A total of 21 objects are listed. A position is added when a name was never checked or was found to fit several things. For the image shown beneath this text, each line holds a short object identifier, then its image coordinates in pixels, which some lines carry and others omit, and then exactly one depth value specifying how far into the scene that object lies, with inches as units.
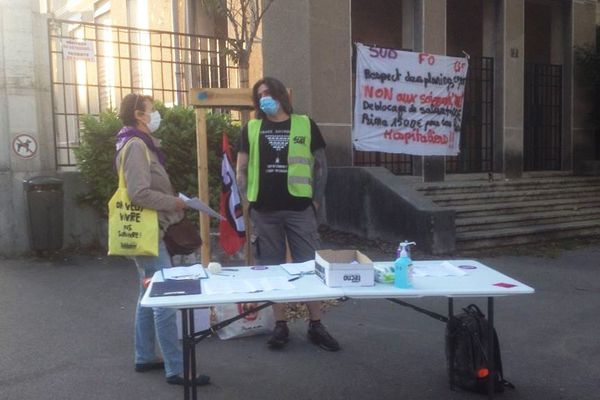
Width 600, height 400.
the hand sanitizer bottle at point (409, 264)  141.1
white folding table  129.9
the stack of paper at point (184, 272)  153.2
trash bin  315.6
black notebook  134.5
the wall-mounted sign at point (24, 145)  329.1
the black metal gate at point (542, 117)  518.6
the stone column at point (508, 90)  481.1
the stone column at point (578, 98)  528.4
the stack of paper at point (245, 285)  138.2
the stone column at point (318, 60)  387.9
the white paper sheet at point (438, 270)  155.6
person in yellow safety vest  192.9
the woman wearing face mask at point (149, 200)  164.4
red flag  223.1
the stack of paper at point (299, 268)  157.9
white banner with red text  408.8
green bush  326.3
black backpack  156.4
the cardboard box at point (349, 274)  138.8
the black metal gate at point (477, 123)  480.4
